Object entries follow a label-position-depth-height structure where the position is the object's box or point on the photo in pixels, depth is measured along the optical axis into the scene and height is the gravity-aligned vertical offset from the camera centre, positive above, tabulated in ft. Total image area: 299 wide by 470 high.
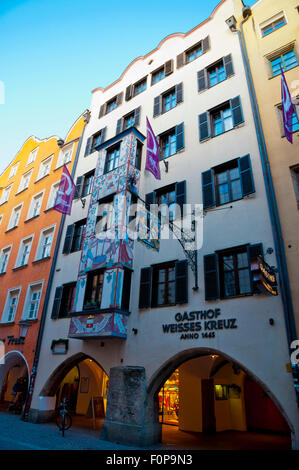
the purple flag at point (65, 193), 47.70 +26.96
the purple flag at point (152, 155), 38.83 +27.17
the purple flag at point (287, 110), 30.73 +25.74
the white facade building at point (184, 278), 31.32 +12.34
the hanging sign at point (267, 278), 26.48 +9.16
